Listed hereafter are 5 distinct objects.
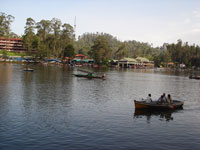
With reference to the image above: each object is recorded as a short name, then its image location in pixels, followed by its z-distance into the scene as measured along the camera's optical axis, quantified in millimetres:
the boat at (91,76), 92712
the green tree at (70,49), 199000
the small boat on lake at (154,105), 36694
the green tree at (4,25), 172750
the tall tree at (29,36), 193625
